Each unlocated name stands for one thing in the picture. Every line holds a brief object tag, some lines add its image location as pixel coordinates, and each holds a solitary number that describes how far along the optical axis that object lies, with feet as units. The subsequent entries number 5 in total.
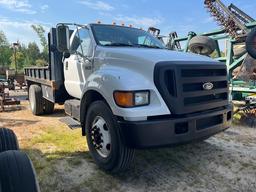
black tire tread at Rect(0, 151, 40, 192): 4.88
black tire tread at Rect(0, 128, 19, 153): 6.99
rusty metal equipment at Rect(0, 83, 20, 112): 21.99
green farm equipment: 18.31
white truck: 7.72
